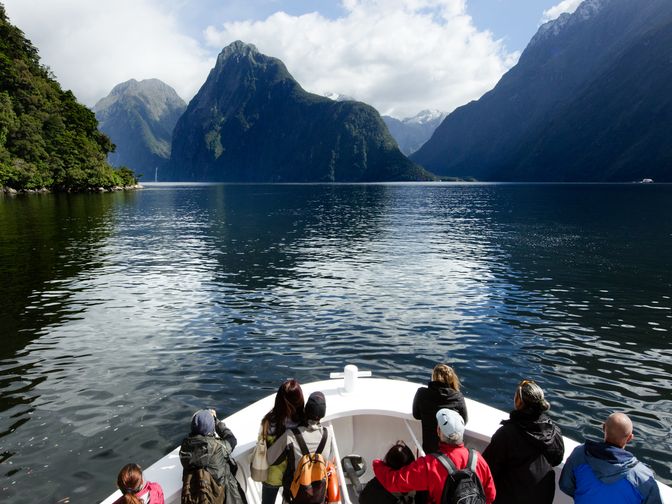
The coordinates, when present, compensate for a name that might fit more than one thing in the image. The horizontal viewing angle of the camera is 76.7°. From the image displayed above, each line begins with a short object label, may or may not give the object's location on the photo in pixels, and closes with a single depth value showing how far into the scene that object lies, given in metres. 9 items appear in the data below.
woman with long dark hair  5.77
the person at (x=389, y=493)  5.16
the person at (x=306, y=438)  5.66
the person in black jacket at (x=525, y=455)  5.25
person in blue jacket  4.72
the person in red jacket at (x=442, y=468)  4.77
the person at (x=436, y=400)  5.92
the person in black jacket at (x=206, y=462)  5.38
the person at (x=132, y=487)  4.94
